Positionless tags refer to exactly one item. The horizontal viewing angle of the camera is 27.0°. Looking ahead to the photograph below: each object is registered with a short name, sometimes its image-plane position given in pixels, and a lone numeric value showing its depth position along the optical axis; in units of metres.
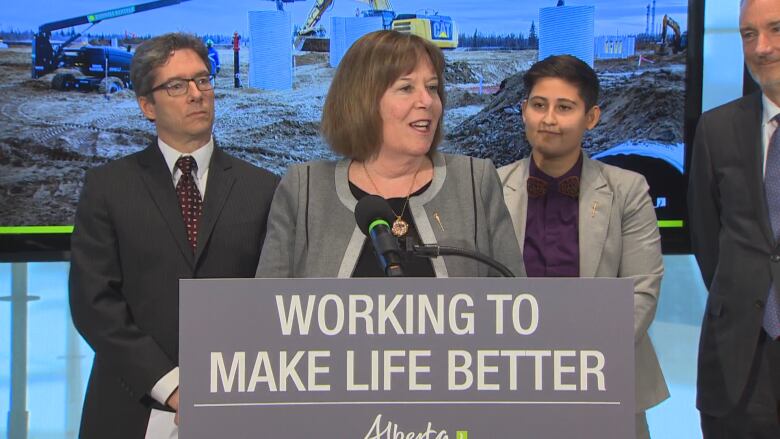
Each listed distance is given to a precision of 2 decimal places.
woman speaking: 3.12
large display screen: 4.41
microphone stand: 2.76
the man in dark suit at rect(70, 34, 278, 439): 3.28
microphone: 2.72
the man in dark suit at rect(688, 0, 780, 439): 3.49
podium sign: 2.67
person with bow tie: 3.47
